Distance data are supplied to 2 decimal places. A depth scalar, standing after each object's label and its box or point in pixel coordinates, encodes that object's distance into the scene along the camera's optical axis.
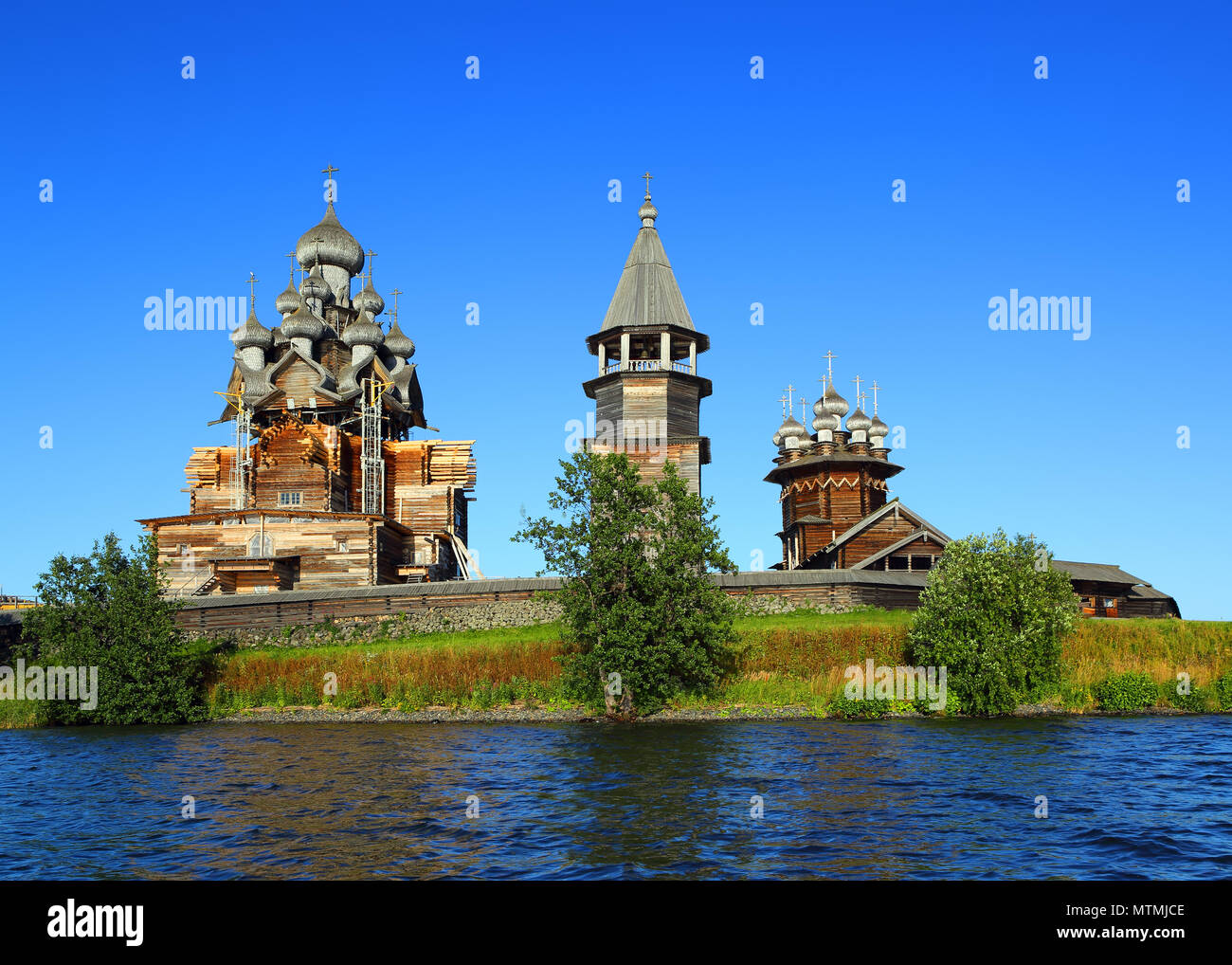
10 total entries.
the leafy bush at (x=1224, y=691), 32.66
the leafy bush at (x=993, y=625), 31.50
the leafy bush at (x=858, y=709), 31.72
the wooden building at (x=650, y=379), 51.41
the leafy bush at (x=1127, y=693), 32.06
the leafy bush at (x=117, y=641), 35.41
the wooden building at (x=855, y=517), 52.25
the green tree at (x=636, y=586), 32.72
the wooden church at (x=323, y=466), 53.66
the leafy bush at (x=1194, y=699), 32.34
